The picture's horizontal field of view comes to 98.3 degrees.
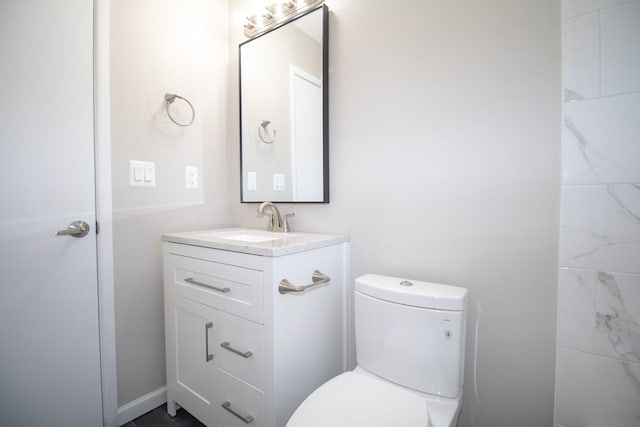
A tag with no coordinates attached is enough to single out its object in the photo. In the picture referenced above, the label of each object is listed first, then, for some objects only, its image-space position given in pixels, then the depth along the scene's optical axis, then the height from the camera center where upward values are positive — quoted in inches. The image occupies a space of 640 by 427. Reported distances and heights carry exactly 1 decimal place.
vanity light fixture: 57.5 +41.8
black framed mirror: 55.6 +20.3
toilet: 30.6 -21.8
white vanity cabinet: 38.9 -19.9
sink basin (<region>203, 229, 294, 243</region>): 55.8 -6.5
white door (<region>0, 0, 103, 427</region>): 42.5 -1.9
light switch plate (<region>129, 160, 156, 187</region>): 55.0 +6.2
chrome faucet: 60.4 -3.6
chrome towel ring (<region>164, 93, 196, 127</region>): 58.7 +22.4
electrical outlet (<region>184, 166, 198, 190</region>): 63.9 +6.2
